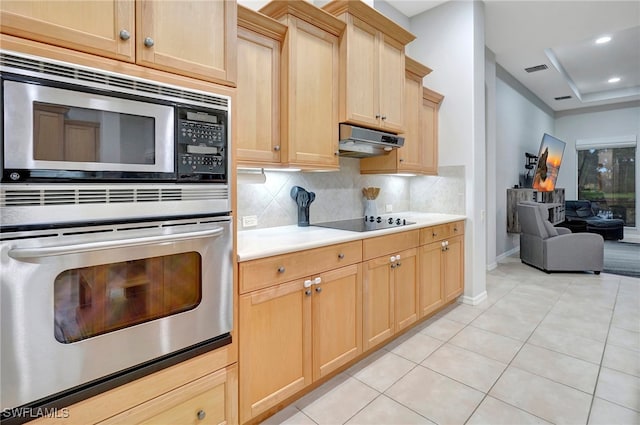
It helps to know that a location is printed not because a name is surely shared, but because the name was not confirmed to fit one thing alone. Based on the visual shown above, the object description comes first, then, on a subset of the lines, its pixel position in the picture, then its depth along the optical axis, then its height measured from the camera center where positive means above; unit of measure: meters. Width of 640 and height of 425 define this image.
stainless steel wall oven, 1.00 -0.08
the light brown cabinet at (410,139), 3.11 +0.70
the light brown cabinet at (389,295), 2.29 -0.67
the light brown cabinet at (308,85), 2.09 +0.83
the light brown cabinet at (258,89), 1.93 +0.73
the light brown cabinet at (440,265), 2.87 -0.55
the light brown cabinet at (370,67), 2.38 +1.11
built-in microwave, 0.99 +0.29
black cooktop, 2.49 -0.14
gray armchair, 4.56 -0.57
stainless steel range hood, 2.42 +0.53
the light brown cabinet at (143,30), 1.03 +0.65
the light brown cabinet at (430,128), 3.48 +0.87
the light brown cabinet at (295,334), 1.63 -0.72
